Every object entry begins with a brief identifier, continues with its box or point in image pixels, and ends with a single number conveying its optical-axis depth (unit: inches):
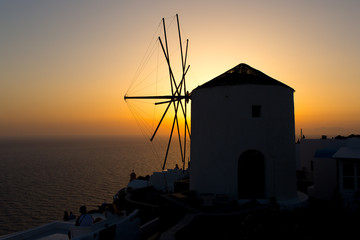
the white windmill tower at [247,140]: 532.7
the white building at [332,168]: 484.1
